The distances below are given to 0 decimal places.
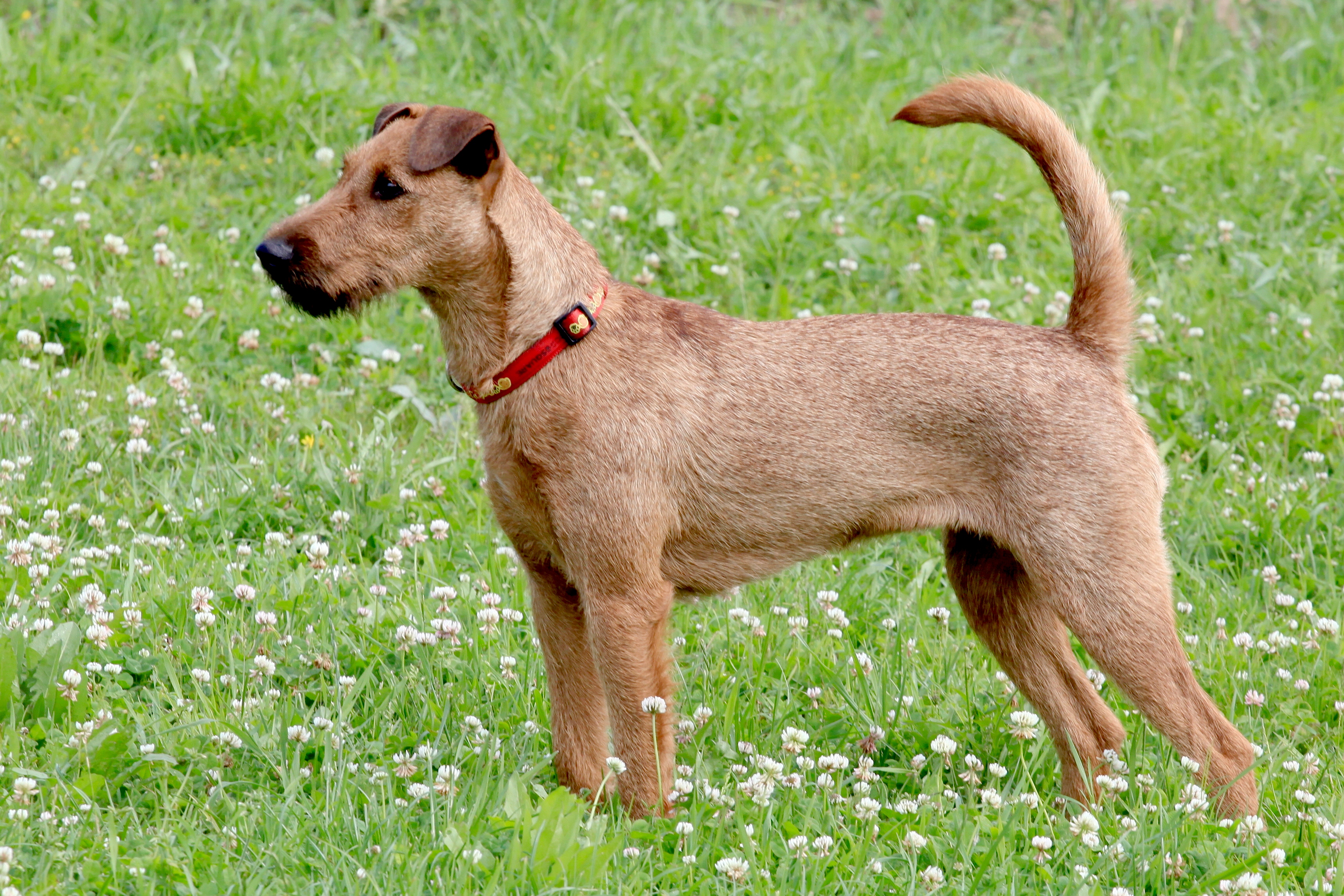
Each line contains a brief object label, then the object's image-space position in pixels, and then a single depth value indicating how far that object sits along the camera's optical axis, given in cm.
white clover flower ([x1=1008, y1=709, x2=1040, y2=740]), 816
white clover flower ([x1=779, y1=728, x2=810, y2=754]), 771
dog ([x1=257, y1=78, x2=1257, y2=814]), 760
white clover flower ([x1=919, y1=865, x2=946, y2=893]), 655
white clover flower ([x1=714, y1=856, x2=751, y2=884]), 654
